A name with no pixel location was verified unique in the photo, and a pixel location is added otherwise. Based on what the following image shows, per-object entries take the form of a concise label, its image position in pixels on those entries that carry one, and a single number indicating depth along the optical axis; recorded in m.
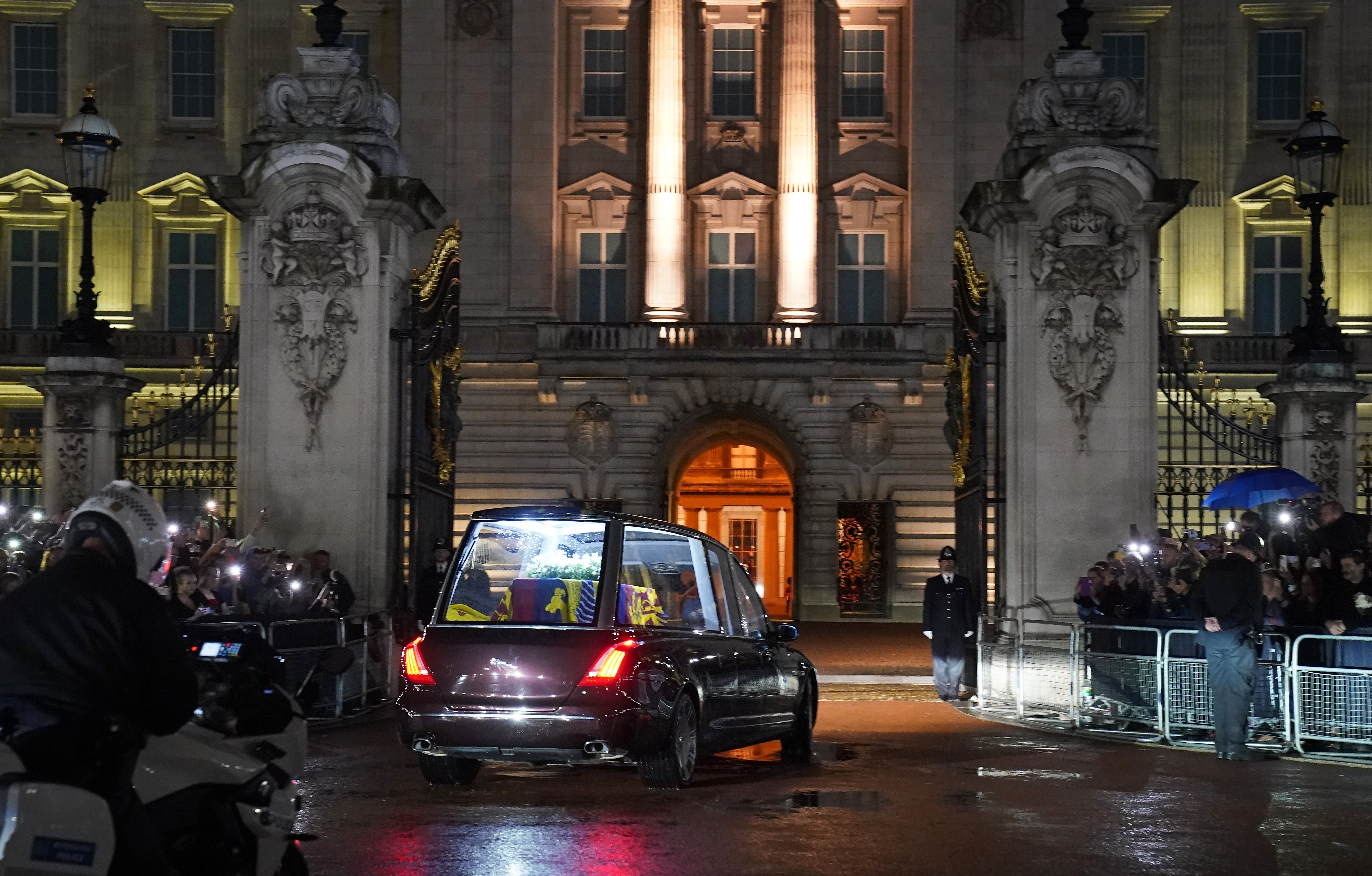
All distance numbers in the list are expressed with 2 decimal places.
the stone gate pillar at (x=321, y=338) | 17.50
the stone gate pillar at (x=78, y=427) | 19.41
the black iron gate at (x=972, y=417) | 18.41
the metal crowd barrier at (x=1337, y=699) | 14.27
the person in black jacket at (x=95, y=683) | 5.15
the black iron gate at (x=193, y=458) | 18.84
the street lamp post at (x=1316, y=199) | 21.23
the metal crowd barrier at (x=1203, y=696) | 15.02
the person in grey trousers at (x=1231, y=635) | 13.91
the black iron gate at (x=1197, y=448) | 19.55
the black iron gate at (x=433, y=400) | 18.30
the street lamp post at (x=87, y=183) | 19.97
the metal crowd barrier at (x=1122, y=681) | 15.73
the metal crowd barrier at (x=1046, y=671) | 17.06
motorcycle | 4.97
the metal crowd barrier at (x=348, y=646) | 15.34
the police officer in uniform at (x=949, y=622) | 19.38
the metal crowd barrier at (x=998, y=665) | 17.64
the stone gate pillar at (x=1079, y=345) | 17.61
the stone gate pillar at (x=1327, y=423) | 21.12
